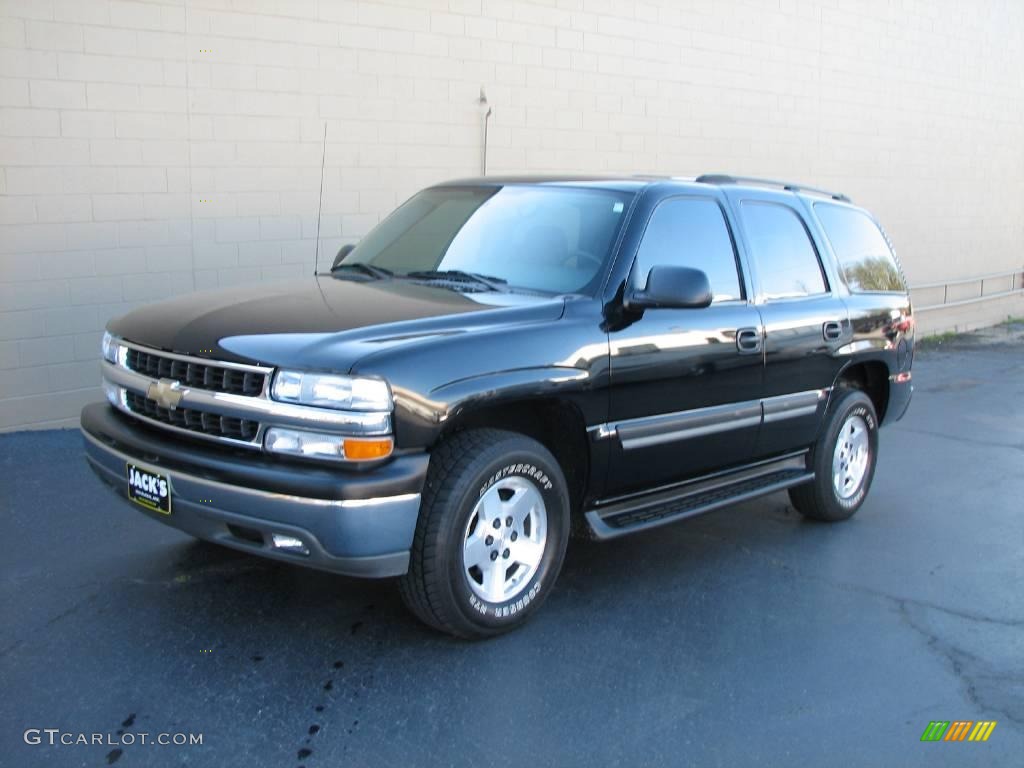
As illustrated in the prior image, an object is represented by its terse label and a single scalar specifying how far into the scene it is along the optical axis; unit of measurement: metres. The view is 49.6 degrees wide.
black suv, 4.00
